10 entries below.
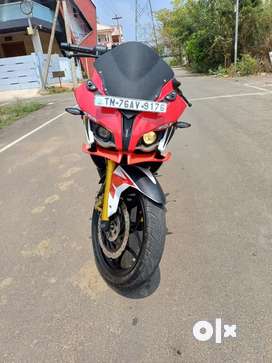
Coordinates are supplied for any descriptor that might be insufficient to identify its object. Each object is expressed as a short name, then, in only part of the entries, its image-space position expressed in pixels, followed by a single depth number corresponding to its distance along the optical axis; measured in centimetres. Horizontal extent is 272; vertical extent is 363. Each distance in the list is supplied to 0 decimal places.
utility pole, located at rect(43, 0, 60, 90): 1809
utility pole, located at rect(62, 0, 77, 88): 1994
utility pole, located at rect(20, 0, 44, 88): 1872
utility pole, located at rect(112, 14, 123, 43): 7101
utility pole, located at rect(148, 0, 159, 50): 4781
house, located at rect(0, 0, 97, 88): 1981
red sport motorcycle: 207
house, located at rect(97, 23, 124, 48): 5545
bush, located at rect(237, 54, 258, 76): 1669
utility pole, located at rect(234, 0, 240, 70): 1602
